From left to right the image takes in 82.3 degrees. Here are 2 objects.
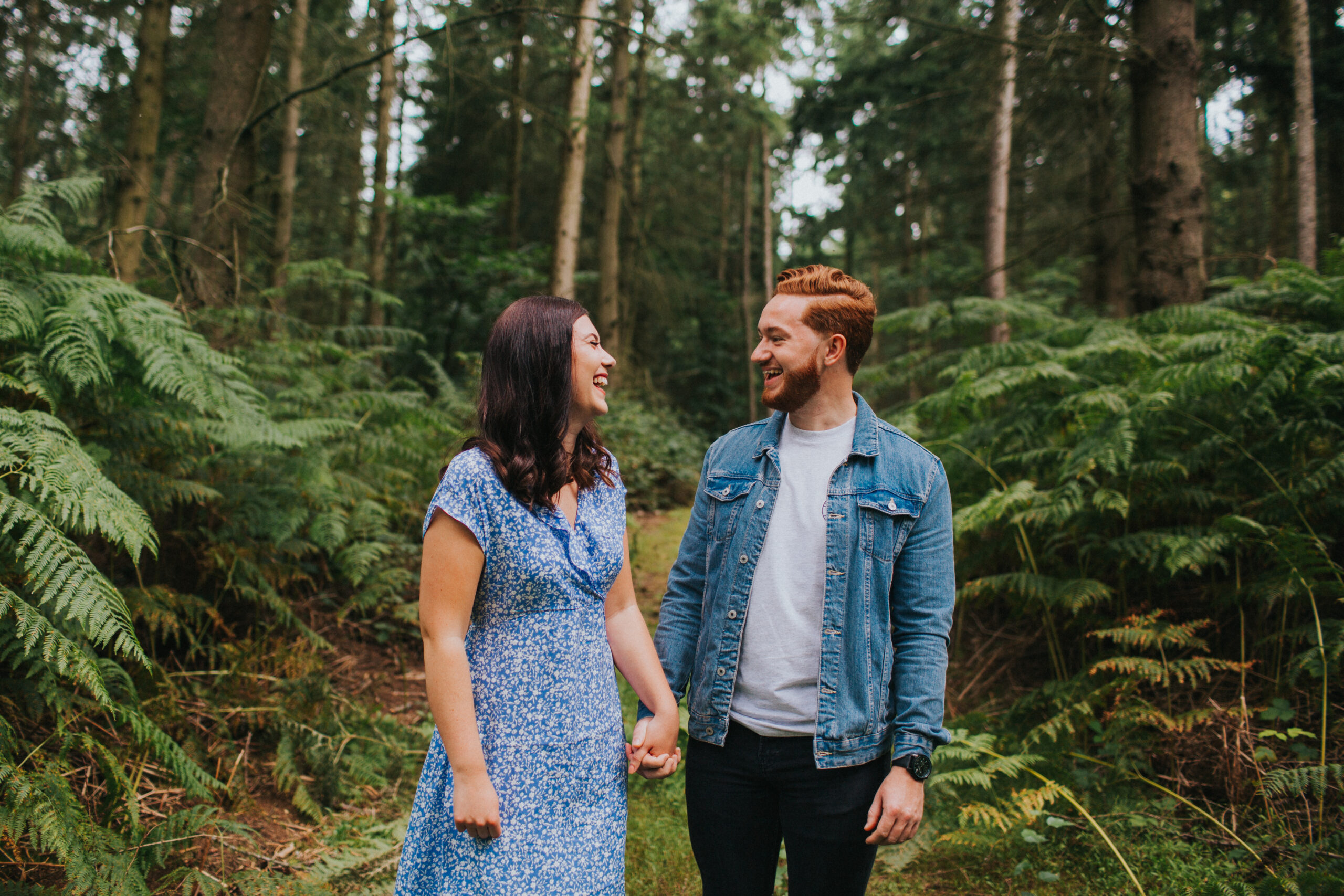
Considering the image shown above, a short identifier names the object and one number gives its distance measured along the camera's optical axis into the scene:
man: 1.86
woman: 1.62
